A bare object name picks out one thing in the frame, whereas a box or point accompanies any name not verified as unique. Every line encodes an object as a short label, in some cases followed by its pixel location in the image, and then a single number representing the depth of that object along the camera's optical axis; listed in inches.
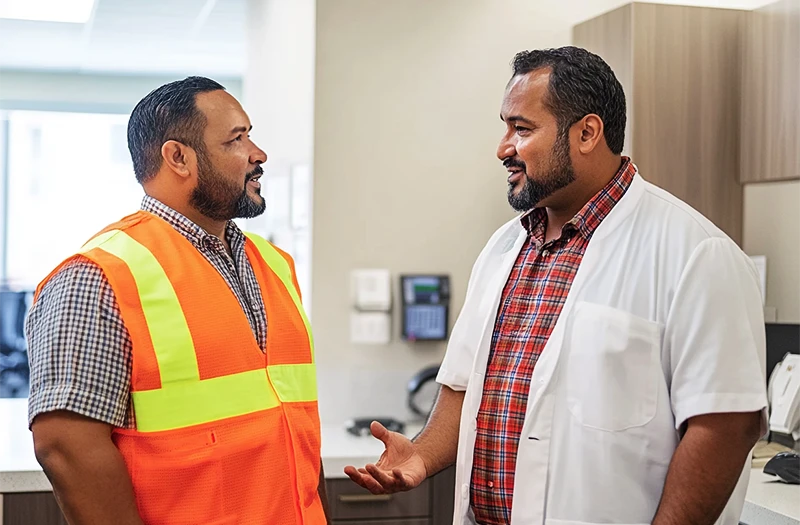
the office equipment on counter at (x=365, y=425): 122.9
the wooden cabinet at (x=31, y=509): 101.1
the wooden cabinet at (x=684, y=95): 121.4
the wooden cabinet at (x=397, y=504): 110.3
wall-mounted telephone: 129.9
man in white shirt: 62.3
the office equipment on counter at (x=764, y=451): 103.8
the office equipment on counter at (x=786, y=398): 107.5
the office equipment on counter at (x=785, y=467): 93.2
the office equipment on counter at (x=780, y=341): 118.5
